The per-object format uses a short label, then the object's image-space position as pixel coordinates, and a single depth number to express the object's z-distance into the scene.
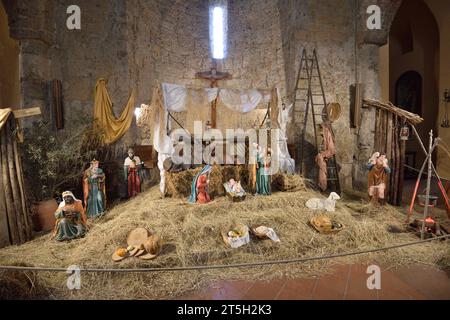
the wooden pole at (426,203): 4.57
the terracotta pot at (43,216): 5.73
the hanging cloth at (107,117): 7.75
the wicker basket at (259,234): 4.66
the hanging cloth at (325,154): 7.57
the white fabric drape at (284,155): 7.28
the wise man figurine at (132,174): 7.40
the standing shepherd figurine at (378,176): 6.55
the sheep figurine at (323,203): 5.90
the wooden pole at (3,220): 4.82
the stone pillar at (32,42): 6.93
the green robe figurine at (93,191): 6.11
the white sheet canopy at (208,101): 6.71
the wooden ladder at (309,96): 8.32
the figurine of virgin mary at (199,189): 6.11
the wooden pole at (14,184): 4.96
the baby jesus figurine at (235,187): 6.26
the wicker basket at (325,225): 4.93
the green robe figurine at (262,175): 6.55
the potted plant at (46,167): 5.80
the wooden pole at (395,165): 7.20
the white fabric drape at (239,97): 7.98
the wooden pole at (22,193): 5.07
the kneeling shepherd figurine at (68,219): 4.93
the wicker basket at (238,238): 4.45
